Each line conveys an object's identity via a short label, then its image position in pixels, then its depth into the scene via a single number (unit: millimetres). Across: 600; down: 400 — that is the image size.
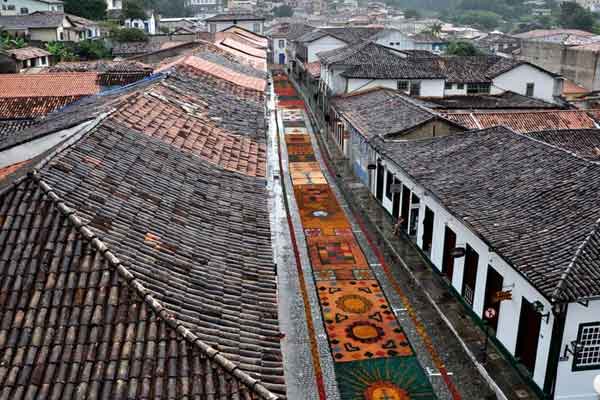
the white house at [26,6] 76438
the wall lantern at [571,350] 12641
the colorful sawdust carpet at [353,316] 14180
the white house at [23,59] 43844
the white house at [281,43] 87500
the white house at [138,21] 90438
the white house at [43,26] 62188
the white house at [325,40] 62031
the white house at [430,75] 38625
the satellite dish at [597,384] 6215
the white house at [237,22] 74812
